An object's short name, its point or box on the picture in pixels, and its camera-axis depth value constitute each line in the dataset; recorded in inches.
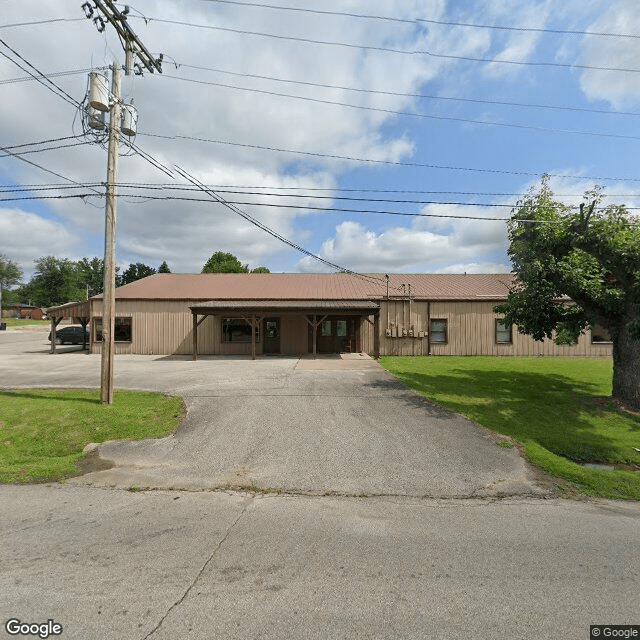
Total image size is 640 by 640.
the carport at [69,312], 846.5
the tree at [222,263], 2254.7
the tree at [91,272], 4093.5
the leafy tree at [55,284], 3513.8
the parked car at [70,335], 1014.4
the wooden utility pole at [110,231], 347.9
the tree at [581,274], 373.1
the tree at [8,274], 3868.1
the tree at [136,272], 2908.5
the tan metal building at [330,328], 826.2
